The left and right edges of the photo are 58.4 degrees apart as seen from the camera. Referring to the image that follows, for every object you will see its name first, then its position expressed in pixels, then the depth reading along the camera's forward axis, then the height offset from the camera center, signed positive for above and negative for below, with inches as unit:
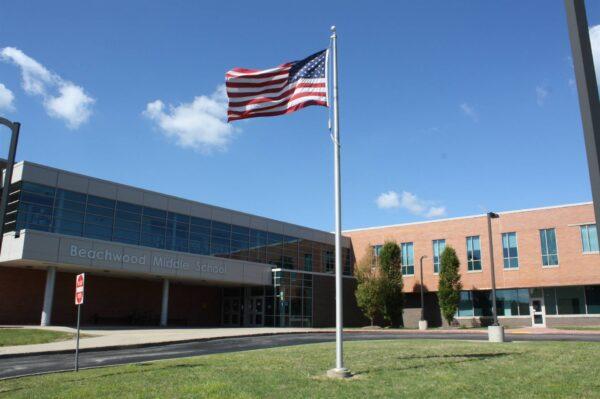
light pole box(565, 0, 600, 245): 174.1 +77.0
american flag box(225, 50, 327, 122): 496.1 +211.5
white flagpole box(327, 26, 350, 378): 417.5 +85.4
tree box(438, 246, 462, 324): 1723.7 +107.8
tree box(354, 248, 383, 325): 1761.8 +105.2
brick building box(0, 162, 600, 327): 1269.7 +156.1
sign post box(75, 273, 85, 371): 554.3 +29.1
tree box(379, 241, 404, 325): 1774.1 +123.8
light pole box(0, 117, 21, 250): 494.2 +156.9
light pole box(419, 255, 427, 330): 1702.3 +29.5
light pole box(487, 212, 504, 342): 778.5 -17.5
